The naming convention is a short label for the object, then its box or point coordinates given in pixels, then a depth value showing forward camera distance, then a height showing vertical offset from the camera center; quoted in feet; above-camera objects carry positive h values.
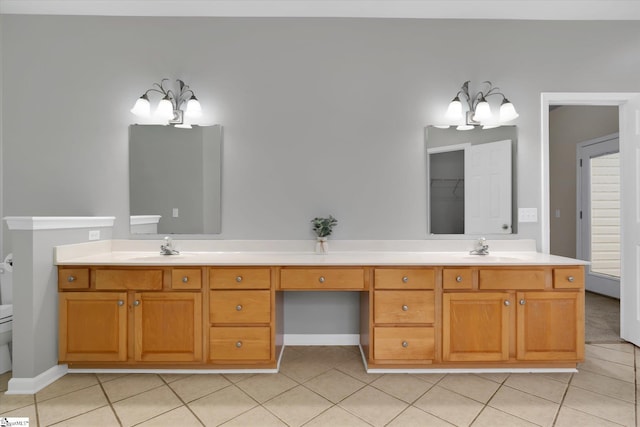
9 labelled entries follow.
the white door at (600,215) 13.06 -0.01
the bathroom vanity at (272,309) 6.80 -2.13
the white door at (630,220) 8.42 -0.14
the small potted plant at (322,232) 8.20 -0.47
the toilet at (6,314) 6.75 -2.17
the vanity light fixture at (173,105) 8.21 +2.87
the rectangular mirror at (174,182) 8.51 +0.86
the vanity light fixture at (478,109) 8.21 +2.78
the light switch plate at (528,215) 8.53 -0.01
